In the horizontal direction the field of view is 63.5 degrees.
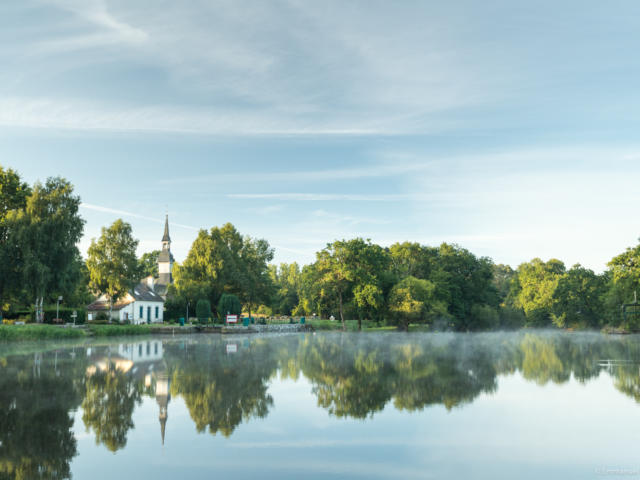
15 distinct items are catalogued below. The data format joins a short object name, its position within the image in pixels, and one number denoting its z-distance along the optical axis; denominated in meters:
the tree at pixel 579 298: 88.69
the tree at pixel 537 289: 96.96
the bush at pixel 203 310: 65.75
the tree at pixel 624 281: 56.22
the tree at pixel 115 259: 55.56
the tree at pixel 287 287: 109.69
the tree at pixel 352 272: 66.56
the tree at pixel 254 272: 78.56
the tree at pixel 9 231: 42.44
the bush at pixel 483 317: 83.25
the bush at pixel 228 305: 68.56
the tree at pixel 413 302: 68.94
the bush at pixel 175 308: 72.62
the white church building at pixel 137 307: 68.06
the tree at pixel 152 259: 114.88
